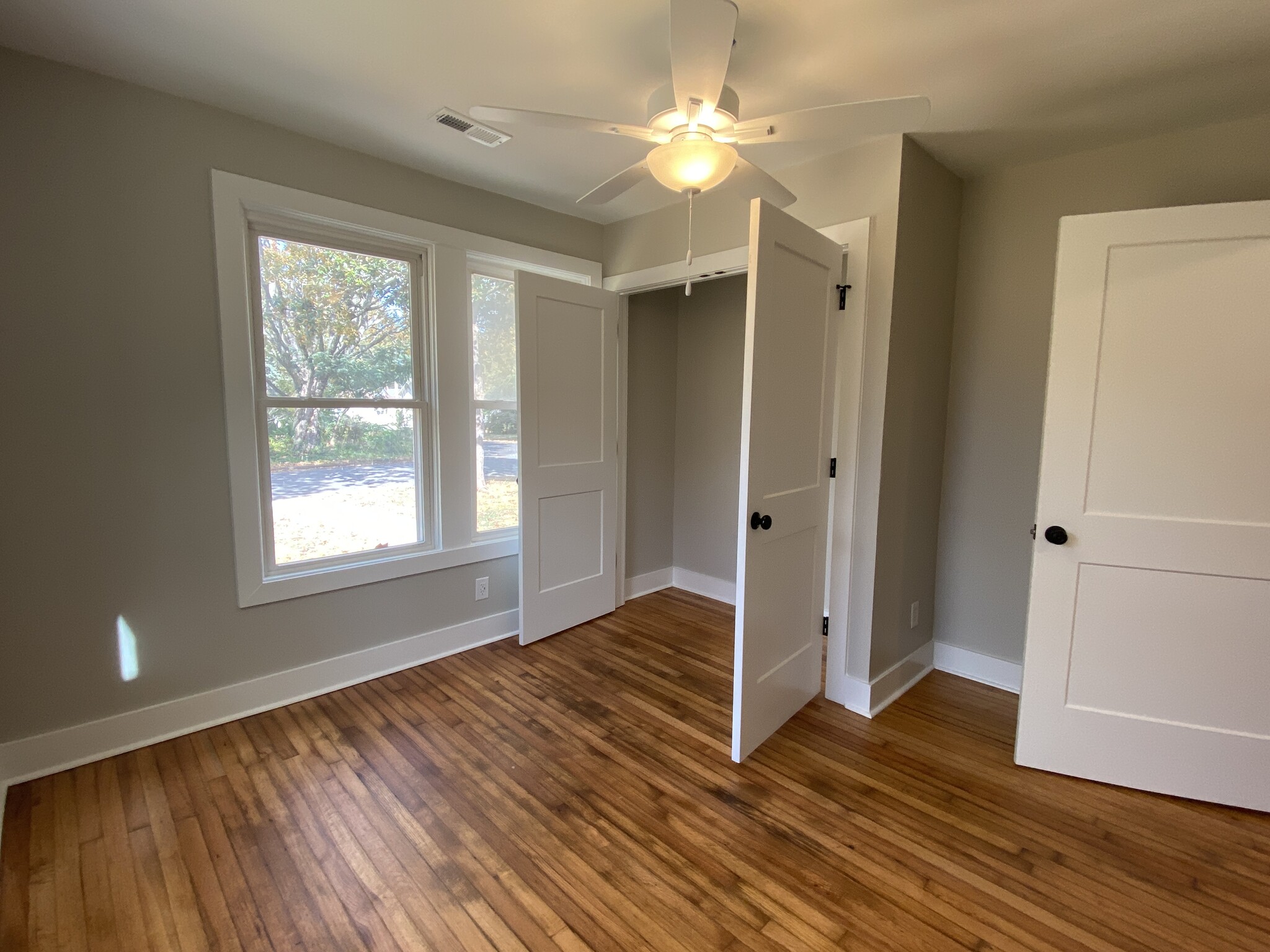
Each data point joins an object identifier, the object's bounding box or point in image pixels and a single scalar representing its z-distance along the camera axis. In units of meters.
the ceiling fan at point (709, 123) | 1.38
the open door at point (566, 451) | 3.17
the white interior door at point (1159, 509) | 1.89
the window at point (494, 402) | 3.28
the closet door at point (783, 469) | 2.08
